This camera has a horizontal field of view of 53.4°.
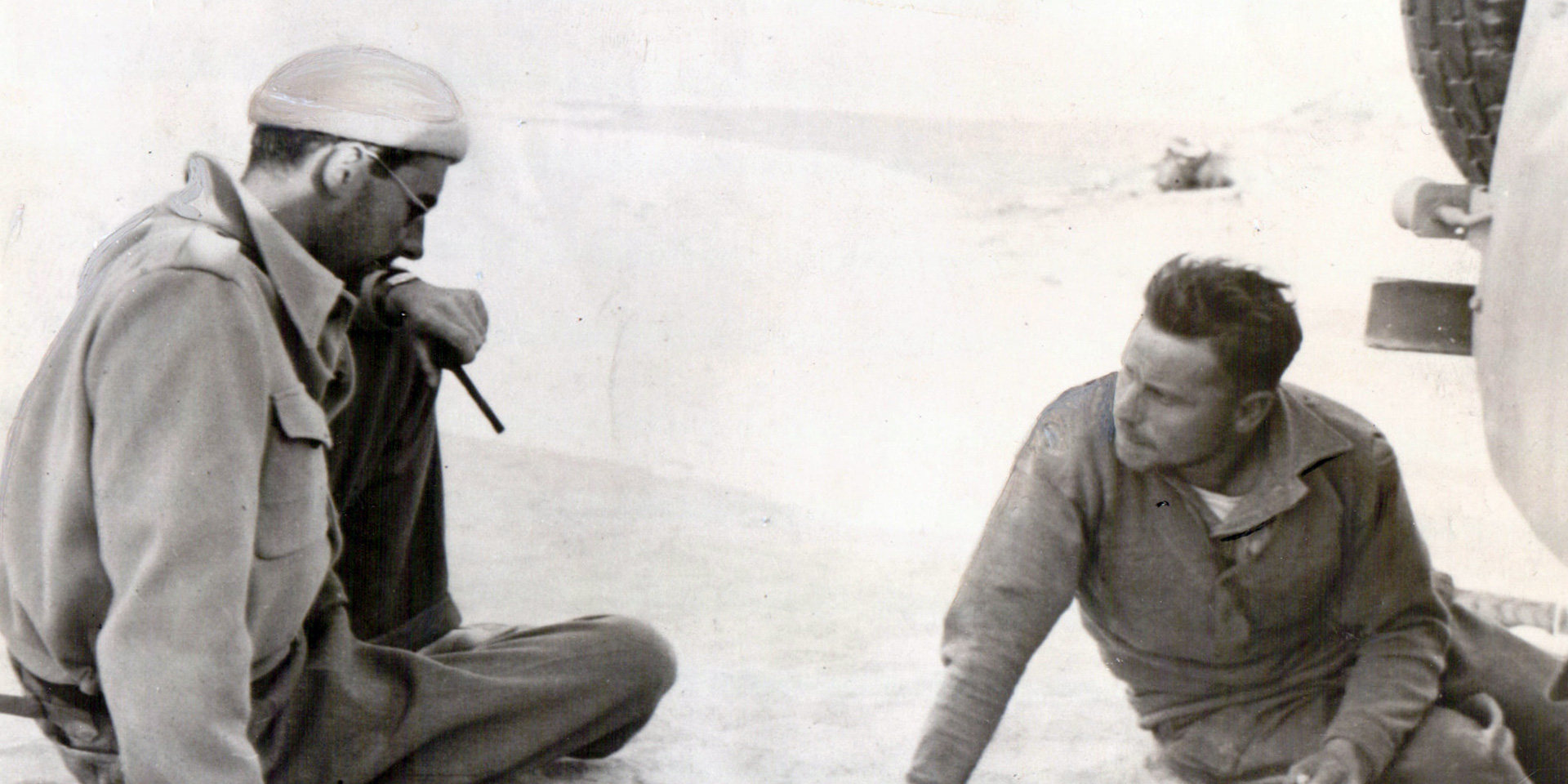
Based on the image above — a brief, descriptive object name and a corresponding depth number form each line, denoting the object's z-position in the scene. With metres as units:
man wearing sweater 2.66
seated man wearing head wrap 2.33
